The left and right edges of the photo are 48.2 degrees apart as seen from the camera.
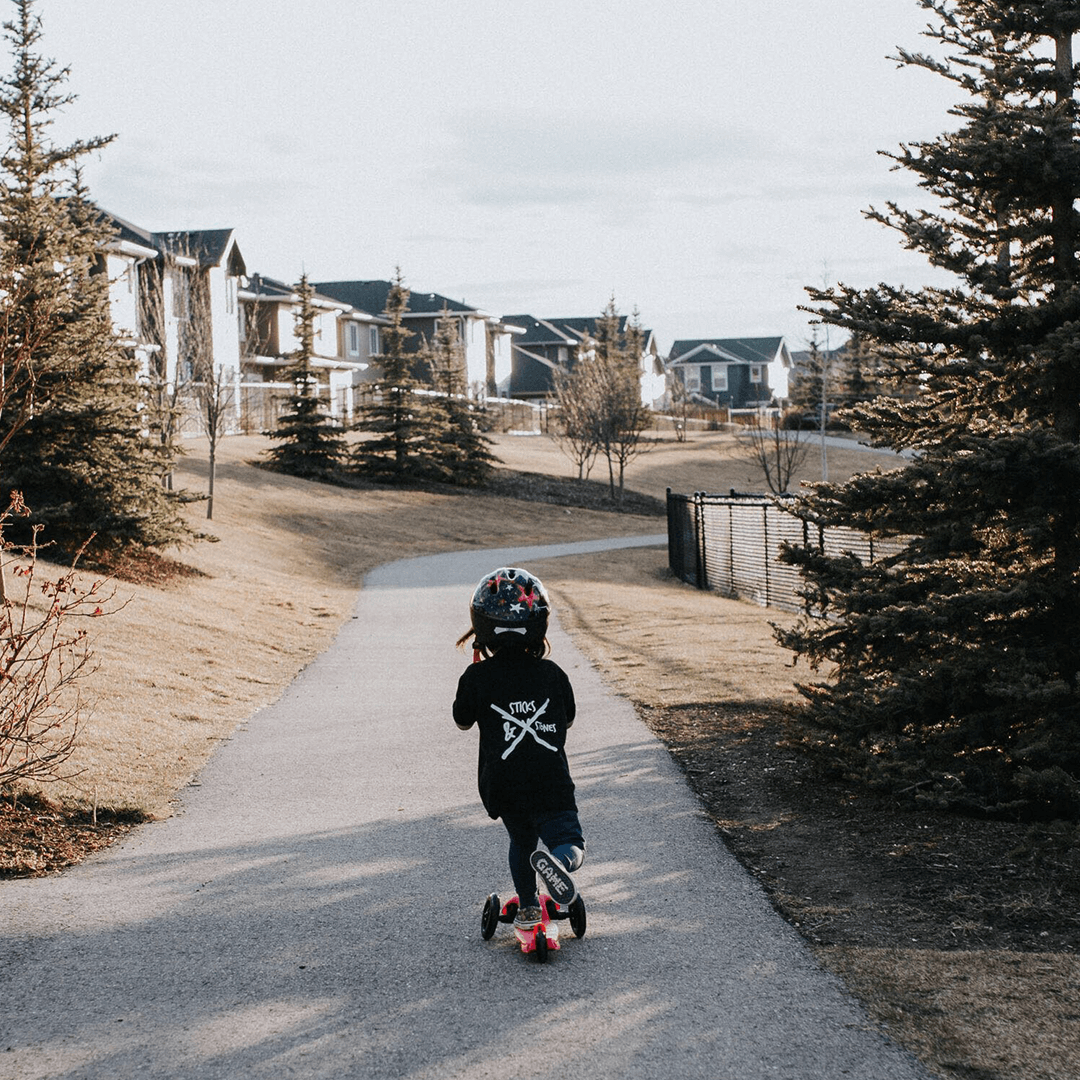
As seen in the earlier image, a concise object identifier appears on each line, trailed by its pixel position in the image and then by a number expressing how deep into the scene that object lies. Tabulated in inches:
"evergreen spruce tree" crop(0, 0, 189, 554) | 708.0
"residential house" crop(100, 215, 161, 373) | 1509.2
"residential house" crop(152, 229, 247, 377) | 1323.8
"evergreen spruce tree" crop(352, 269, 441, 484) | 1897.1
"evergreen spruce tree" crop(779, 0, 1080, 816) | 272.4
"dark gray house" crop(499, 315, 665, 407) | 3380.9
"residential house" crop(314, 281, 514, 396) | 2807.6
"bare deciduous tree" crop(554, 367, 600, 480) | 2004.6
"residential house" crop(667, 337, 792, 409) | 4116.6
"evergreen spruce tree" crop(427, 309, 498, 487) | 1925.4
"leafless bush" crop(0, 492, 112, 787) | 255.8
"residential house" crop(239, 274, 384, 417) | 2209.6
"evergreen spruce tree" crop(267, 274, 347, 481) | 1764.3
